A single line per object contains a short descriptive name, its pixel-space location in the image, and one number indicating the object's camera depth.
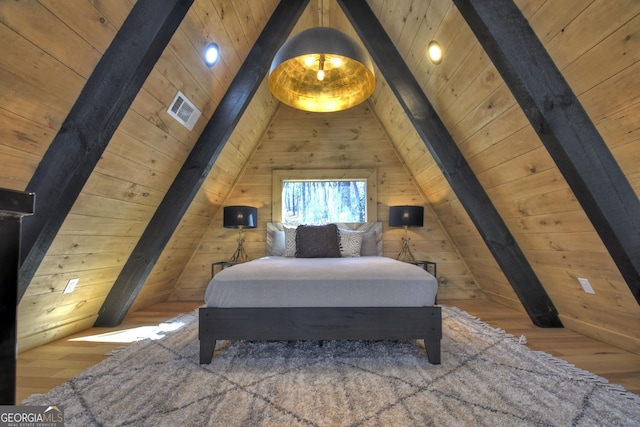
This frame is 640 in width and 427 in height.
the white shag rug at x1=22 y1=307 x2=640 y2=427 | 1.26
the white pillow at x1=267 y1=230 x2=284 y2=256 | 3.61
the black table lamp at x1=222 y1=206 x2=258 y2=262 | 3.38
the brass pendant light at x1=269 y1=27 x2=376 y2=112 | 1.68
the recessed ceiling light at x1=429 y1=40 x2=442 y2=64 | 2.09
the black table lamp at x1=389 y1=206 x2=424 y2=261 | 3.45
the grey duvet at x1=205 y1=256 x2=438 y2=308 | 1.84
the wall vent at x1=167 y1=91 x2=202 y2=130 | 2.09
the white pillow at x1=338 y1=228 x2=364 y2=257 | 3.29
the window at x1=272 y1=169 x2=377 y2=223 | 3.90
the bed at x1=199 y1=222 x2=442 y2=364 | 1.81
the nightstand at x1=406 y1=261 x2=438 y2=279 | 3.42
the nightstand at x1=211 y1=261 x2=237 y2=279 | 3.47
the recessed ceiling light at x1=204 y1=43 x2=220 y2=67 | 2.11
